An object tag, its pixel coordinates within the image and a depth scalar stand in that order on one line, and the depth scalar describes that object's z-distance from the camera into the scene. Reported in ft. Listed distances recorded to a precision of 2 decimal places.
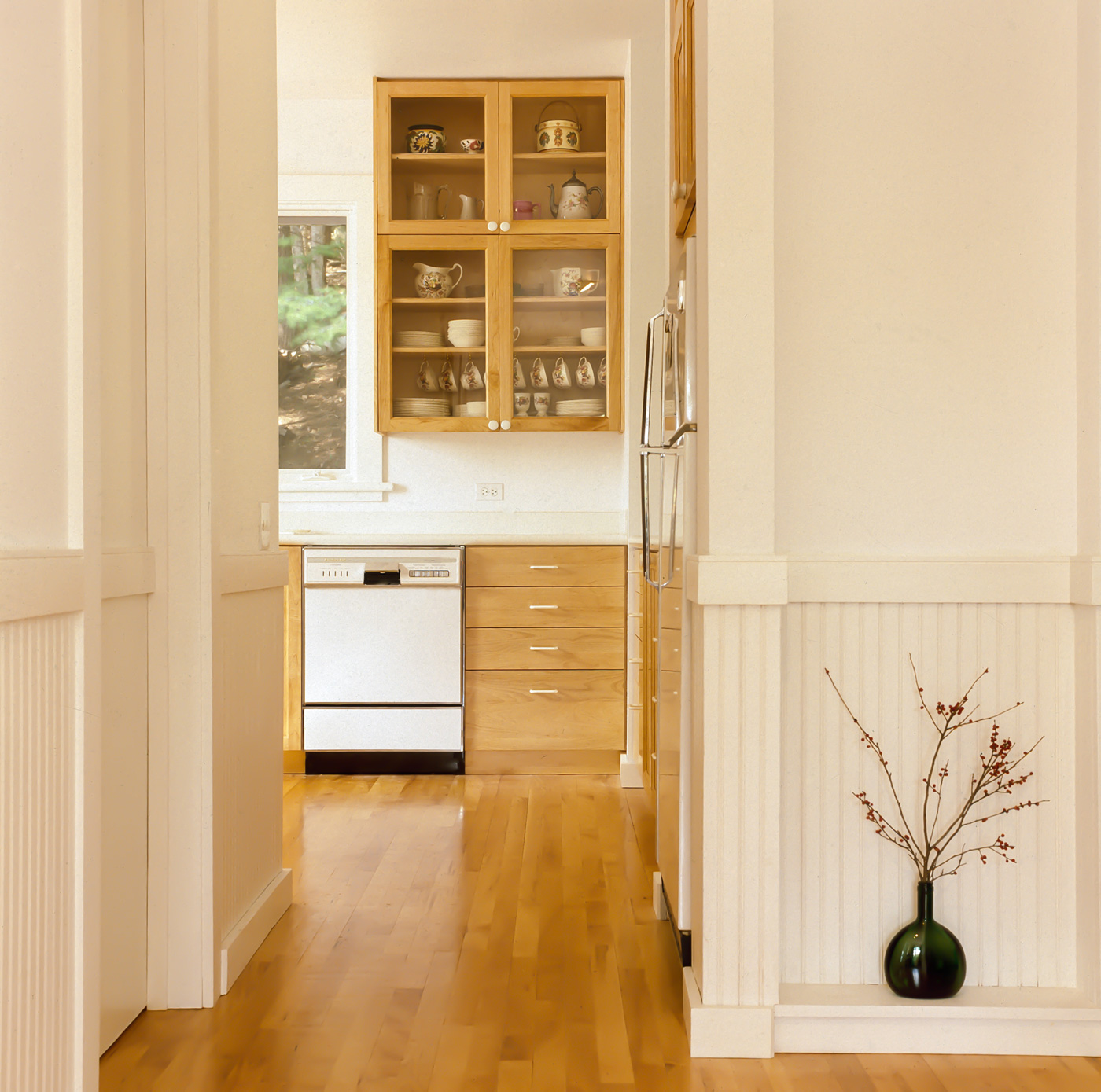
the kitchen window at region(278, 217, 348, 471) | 15.62
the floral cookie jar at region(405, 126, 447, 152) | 14.34
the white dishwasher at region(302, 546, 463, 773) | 13.23
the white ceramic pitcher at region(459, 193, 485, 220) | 14.46
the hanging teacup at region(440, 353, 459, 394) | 14.74
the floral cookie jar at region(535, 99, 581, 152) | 14.32
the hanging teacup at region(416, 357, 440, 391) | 14.70
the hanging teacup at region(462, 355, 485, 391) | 14.62
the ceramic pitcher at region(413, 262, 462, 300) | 14.49
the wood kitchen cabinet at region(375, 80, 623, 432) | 14.29
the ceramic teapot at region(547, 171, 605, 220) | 14.33
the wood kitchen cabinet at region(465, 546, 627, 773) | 13.38
